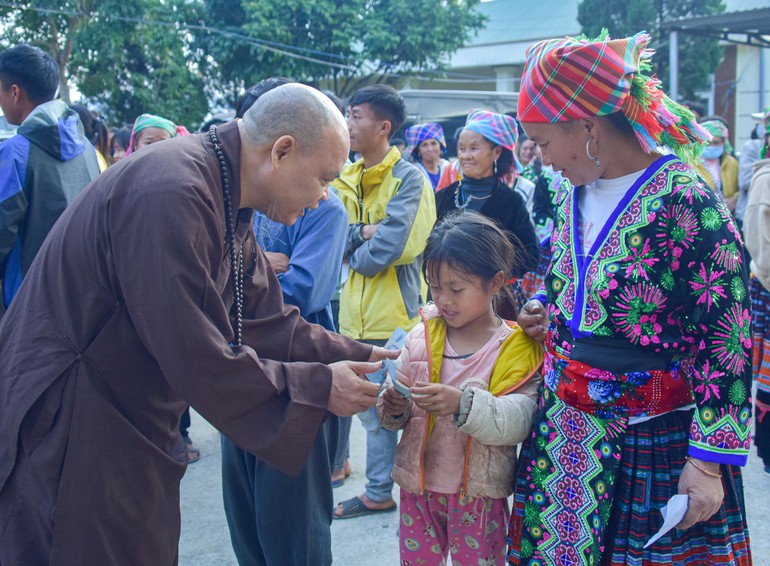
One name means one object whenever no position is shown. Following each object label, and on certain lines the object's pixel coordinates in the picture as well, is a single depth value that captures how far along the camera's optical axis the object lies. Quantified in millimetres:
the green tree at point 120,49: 13617
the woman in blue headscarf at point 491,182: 4090
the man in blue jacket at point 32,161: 3320
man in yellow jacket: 3682
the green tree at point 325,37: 18641
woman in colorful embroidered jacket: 1896
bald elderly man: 1767
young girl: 2410
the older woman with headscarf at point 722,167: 7301
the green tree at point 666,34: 20531
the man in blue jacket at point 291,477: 2672
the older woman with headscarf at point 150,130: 4875
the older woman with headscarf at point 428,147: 7879
